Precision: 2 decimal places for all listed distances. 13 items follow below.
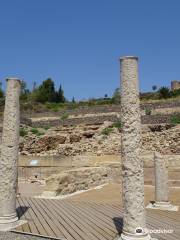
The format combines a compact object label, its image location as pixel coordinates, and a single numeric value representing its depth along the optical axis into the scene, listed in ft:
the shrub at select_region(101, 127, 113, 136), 86.51
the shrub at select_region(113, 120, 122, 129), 93.84
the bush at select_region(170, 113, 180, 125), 93.11
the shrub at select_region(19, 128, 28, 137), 92.98
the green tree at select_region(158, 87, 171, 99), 169.99
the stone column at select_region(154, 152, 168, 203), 30.31
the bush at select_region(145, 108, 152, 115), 113.49
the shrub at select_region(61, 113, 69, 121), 123.40
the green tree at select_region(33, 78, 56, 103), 215.59
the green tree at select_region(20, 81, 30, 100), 215.88
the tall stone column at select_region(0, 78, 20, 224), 21.74
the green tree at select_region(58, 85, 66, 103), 229.00
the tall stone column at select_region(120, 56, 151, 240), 17.70
